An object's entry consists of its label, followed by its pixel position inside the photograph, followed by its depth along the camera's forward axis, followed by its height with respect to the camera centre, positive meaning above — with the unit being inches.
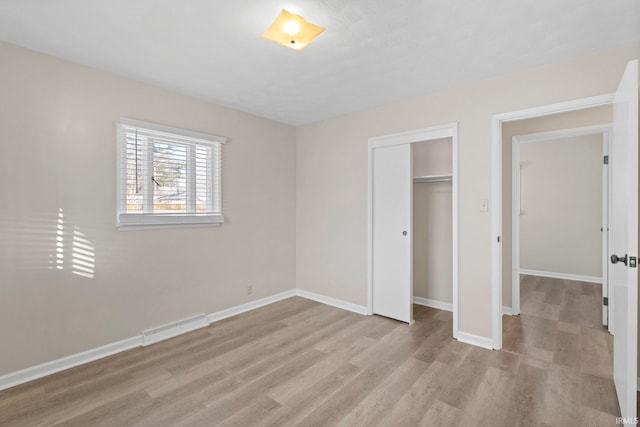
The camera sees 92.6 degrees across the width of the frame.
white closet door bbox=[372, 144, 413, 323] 135.3 -8.4
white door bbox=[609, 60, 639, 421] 64.3 -6.3
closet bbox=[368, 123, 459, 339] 134.6 -4.3
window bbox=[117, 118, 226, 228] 112.4 +15.5
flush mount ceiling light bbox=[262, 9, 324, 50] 73.7 +45.8
